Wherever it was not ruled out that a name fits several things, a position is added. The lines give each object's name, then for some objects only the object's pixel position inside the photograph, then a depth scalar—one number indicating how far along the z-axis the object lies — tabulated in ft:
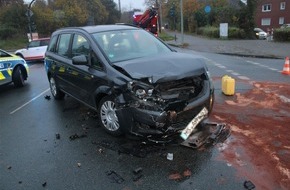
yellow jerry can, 17.76
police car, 22.20
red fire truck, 62.15
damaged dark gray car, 10.70
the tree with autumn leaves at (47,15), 96.55
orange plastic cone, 24.33
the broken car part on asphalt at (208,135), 11.28
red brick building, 130.77
